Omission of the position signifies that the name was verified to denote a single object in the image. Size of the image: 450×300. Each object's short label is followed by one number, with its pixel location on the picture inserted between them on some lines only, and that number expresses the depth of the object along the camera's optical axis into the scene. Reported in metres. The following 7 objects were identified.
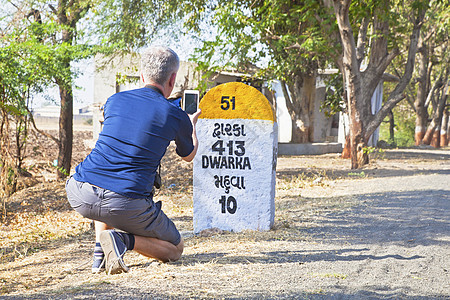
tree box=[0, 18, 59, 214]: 10.21
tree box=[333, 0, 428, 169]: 13.05
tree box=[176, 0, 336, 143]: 12.93
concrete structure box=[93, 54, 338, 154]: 22.70
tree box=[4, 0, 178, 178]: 11.90
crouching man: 3.79
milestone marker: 5.81
